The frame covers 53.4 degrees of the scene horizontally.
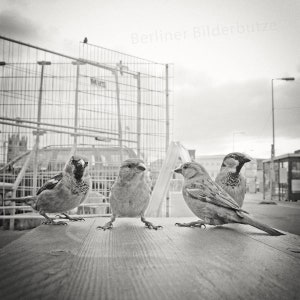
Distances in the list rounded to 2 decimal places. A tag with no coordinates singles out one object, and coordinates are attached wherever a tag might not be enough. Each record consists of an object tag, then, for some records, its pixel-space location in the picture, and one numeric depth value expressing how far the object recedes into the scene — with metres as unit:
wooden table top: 0.69
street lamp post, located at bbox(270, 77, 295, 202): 13.06
